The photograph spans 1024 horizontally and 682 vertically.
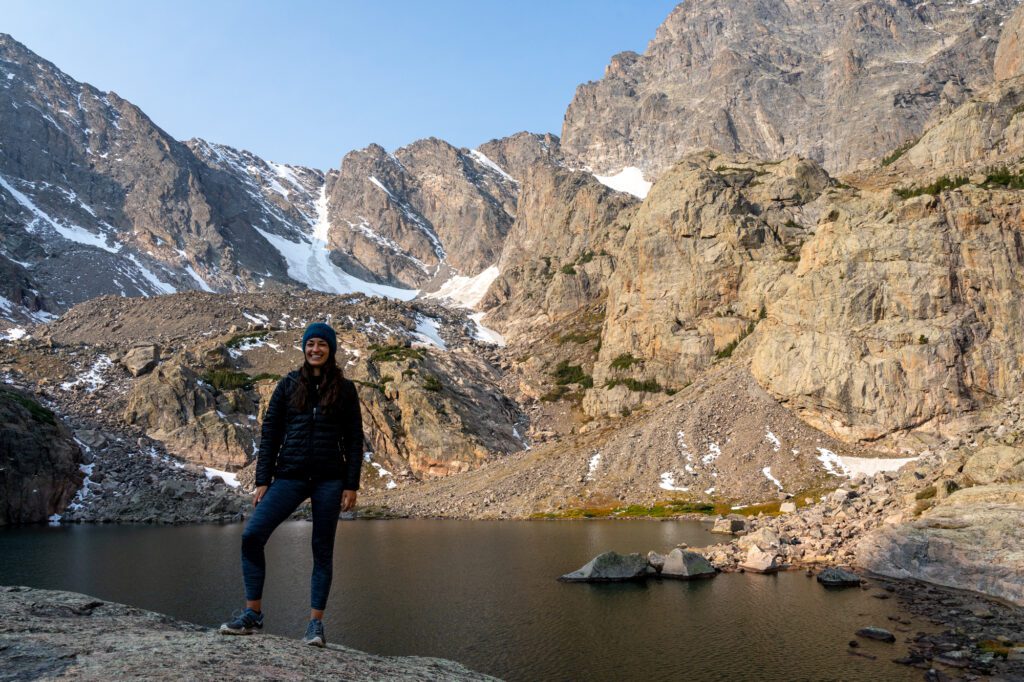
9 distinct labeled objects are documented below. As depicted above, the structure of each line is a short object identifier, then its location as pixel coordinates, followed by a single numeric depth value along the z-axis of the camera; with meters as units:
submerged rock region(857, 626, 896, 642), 23.39
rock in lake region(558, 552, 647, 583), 36.38
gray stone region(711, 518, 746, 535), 59.17
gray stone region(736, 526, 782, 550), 41.03
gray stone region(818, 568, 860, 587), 32.94
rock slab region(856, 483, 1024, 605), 30.25
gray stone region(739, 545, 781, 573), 37.53
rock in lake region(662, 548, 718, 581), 36.72
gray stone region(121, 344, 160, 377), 131.62
